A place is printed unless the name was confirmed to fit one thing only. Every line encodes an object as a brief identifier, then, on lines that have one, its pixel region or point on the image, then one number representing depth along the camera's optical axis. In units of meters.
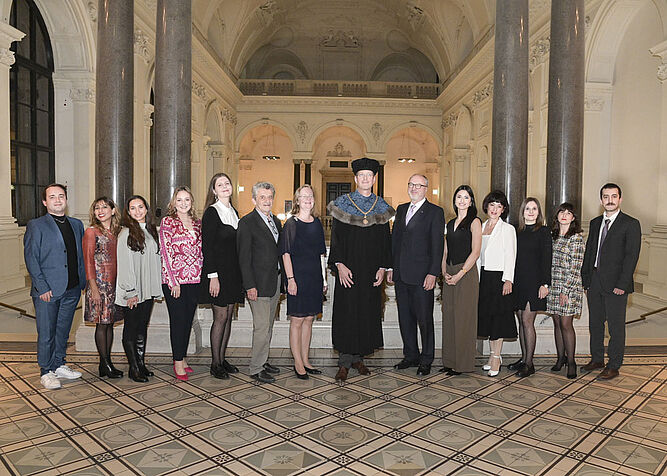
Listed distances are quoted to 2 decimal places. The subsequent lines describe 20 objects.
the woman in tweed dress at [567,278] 5.45
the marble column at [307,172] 26.81
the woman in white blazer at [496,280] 5.42
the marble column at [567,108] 7.30
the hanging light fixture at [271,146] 29.38
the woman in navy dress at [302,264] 5.20
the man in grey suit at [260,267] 5.13
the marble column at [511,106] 7.36
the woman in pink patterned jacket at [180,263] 5.05
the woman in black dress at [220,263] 5.10
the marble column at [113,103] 6.64
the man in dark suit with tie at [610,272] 5.34
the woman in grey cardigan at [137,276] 5.05
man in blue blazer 4.97
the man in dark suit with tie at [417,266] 5.41
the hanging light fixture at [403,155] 29.72
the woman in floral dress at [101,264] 5.06
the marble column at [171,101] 6.96
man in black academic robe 5.31
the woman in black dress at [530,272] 5.44
